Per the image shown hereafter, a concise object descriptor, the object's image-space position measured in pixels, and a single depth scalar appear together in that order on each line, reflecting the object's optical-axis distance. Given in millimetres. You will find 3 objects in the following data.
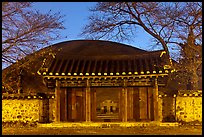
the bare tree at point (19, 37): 13969
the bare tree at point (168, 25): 15836
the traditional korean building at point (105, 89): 16453
